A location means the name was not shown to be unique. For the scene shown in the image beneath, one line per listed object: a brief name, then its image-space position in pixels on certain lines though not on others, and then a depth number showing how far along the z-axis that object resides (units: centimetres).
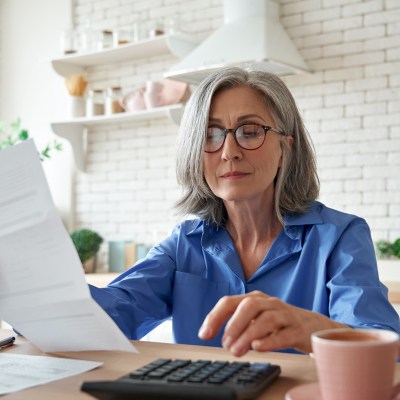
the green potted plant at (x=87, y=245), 465
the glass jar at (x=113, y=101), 471
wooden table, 97
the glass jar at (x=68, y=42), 494
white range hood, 385
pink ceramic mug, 77
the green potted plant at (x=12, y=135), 447
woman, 170
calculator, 85
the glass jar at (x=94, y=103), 482
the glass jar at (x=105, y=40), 477
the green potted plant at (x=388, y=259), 355
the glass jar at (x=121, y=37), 468
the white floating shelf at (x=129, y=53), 434
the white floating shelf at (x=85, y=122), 440
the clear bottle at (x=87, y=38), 491
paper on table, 104
